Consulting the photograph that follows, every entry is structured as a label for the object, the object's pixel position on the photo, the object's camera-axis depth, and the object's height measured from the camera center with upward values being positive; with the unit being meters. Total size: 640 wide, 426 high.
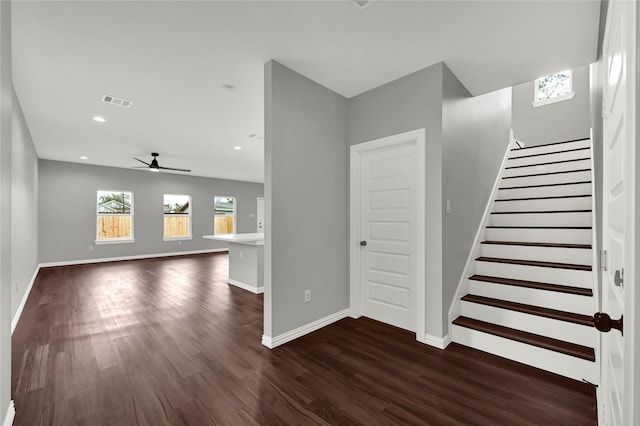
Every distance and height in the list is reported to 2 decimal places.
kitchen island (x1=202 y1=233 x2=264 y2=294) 4.56 -0.89
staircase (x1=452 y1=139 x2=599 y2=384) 2.23 -0.68
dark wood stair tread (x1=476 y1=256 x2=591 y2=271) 2.61 -0.52
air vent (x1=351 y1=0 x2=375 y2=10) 1.89 +1.47
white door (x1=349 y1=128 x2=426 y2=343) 2.73 -0.01
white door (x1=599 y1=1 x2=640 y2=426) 0.68 +0.01
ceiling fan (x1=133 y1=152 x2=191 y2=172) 5.92 +1.05
